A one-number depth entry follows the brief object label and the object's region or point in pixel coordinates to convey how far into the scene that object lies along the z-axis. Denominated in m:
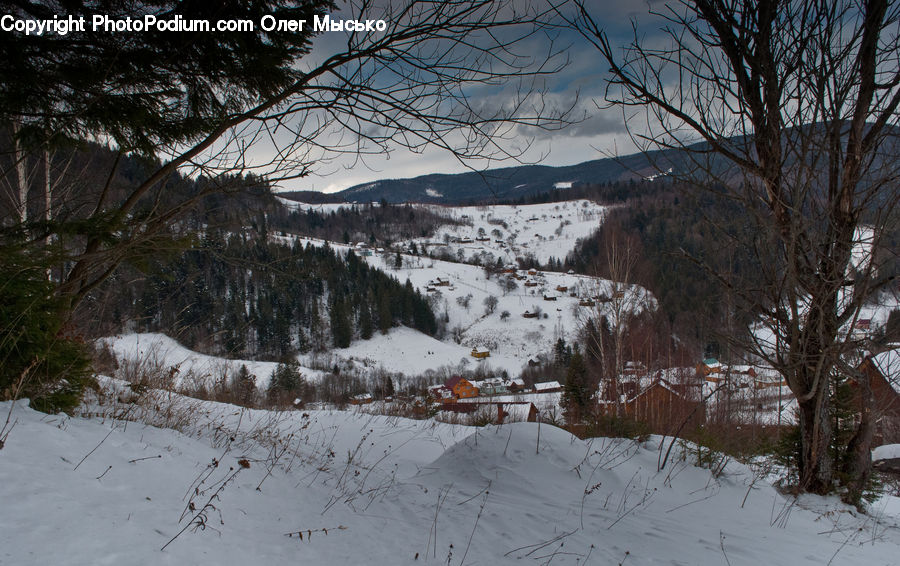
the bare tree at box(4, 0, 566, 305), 2.80
